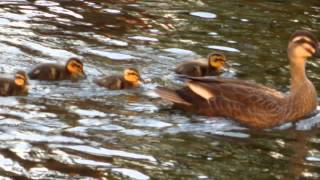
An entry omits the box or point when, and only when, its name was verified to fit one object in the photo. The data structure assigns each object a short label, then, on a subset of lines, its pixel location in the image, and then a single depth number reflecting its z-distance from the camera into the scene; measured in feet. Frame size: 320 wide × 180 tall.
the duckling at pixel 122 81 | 59.36
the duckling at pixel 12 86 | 56.54
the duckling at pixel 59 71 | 60.13
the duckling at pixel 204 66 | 63.57
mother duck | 55.42
